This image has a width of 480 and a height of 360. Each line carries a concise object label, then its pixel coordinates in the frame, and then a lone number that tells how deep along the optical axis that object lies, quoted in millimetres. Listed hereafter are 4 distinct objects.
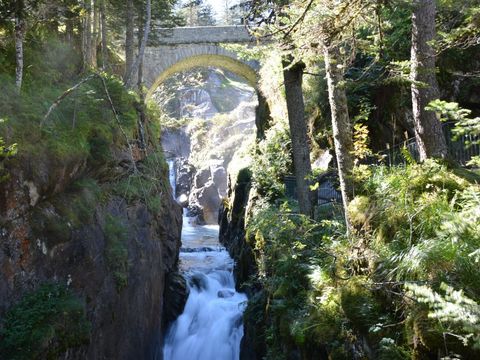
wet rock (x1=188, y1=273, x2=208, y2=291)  14758
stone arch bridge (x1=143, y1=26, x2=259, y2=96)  21891
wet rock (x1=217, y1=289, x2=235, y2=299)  14198
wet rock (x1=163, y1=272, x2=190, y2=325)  13008
